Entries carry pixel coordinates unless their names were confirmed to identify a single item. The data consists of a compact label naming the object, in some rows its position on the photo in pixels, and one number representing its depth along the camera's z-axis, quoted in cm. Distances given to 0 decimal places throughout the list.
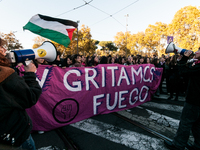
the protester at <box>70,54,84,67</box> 363
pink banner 258
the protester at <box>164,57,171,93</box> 561
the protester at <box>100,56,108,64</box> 493
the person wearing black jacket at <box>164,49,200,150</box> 185
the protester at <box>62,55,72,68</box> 415
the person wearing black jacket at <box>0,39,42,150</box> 89
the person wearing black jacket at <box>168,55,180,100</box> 493
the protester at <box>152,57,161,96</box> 617
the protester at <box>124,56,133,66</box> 543
